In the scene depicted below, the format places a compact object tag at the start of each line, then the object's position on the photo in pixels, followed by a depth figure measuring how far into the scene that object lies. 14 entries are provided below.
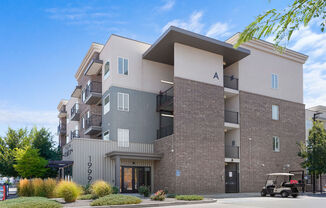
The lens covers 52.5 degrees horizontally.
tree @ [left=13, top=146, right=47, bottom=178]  29.47
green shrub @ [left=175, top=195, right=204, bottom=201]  18.21
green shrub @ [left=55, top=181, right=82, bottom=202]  16.94
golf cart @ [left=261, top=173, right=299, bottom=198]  22.08
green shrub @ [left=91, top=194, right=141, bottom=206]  15.45
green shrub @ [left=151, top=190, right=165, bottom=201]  17.84
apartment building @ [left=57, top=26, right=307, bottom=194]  24.09
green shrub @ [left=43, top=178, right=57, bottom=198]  19.06
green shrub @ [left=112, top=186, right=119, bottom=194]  21.51
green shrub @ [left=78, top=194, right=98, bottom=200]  18.88
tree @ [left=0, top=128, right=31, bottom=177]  34.78
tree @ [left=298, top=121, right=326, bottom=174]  27.02
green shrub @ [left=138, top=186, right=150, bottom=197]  20.73
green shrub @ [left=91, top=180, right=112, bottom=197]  18.64
